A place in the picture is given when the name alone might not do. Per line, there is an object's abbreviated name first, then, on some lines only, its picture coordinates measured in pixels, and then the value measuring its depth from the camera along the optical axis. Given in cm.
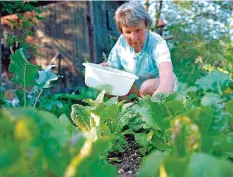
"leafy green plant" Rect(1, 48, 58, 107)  114
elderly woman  163
